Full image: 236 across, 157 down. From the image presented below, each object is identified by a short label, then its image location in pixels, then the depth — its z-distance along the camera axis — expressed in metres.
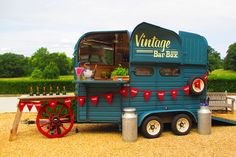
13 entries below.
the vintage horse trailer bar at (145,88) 8.05
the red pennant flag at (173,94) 8.45
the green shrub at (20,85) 22.47
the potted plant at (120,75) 7.98
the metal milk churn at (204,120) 8.23
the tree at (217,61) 62.88
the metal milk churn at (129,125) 7.52
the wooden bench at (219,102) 12.02
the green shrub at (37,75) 46.27
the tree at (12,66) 73.80
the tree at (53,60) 74.39
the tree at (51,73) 44.16
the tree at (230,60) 59.94
